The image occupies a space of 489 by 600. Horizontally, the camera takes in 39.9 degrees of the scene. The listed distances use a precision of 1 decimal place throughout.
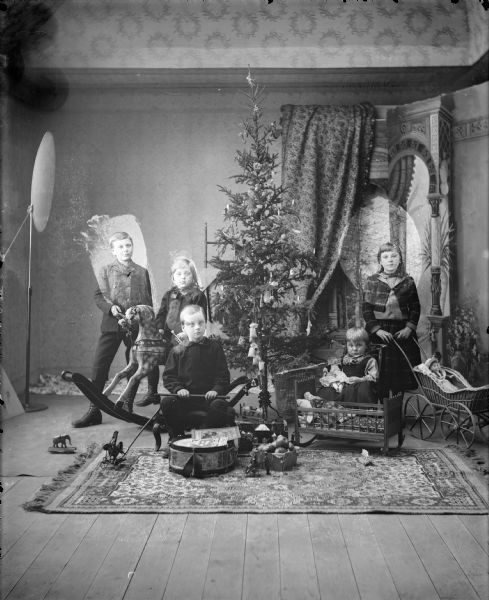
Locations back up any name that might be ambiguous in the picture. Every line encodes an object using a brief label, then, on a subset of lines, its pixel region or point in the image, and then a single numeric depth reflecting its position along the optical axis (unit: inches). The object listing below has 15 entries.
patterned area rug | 172.9
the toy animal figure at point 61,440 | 223.5
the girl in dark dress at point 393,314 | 269.7
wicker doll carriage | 225.5
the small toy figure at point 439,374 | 232.7
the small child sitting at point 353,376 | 234.7
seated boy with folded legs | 224.1
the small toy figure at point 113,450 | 209.4
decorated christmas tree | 237.3
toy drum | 197.6
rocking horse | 259.0
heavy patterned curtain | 283.3
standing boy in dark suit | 269.6
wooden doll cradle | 216.4
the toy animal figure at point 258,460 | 200.2
